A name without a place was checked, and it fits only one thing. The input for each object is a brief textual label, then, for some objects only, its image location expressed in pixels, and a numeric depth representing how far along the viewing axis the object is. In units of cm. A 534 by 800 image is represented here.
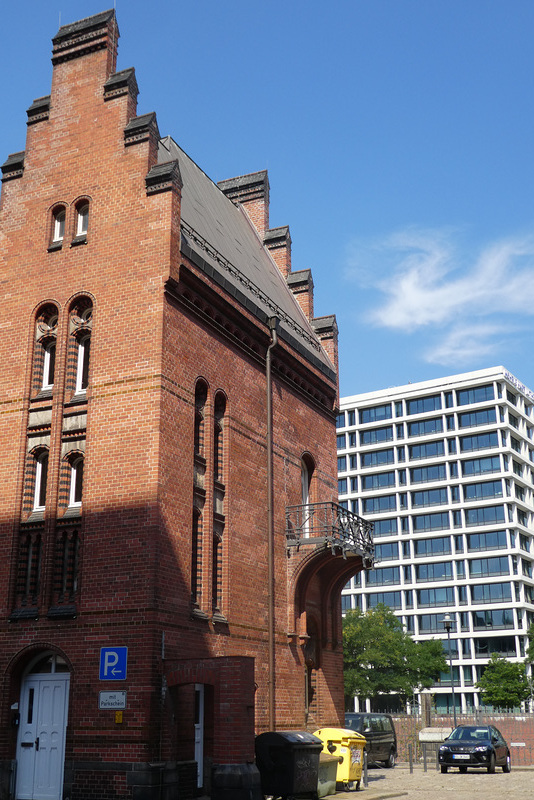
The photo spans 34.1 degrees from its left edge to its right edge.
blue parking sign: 1739
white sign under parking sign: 1719
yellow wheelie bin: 2050
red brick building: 1752
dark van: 3041
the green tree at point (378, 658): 6125
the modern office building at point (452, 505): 8219
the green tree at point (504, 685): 6831
